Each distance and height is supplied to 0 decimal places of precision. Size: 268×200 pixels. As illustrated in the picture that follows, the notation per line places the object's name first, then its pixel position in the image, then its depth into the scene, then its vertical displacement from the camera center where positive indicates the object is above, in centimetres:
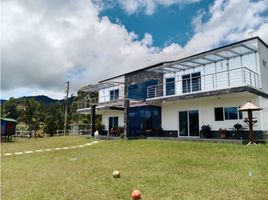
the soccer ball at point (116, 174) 782 -146
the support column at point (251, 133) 1441 -13
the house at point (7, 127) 2566 +19
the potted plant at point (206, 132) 1864 -12
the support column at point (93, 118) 2646 +128
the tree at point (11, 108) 5920 +547
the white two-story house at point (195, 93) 1705 +280
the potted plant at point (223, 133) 1726 -17
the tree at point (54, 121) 3809 +130
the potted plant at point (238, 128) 1661 +19
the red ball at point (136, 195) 561 -152
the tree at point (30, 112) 4048 +288
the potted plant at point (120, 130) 2484 -2
